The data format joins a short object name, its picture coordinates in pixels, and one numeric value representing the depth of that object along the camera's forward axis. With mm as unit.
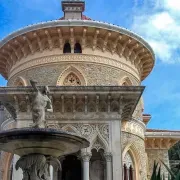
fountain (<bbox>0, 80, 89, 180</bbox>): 5935
